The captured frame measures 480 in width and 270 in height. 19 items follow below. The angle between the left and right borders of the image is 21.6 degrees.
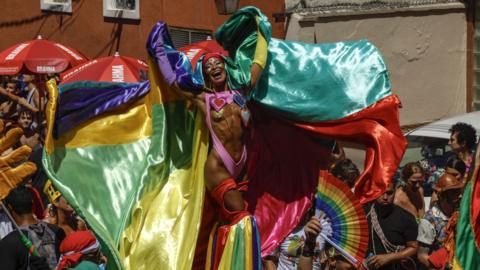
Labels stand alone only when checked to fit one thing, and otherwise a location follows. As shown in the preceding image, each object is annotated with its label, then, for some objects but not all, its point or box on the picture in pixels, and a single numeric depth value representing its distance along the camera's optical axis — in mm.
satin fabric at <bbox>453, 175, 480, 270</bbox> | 7297
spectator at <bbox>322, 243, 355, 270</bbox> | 8500
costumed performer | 8414
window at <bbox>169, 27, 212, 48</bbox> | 17438
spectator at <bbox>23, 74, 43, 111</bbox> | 12695
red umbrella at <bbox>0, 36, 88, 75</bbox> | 12664
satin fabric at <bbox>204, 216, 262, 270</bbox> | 8250
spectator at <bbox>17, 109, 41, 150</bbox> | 11352
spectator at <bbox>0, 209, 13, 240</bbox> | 8766
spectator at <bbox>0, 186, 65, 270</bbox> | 7523
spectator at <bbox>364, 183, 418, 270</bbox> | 8859
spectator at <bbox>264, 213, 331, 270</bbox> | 8734
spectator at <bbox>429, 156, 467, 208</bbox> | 9047
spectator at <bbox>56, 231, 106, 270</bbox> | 7832
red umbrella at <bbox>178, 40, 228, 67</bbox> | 12596
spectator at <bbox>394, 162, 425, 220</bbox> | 9742
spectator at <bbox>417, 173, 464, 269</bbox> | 8578
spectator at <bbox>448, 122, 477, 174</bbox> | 9919
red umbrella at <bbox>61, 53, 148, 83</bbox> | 12141
